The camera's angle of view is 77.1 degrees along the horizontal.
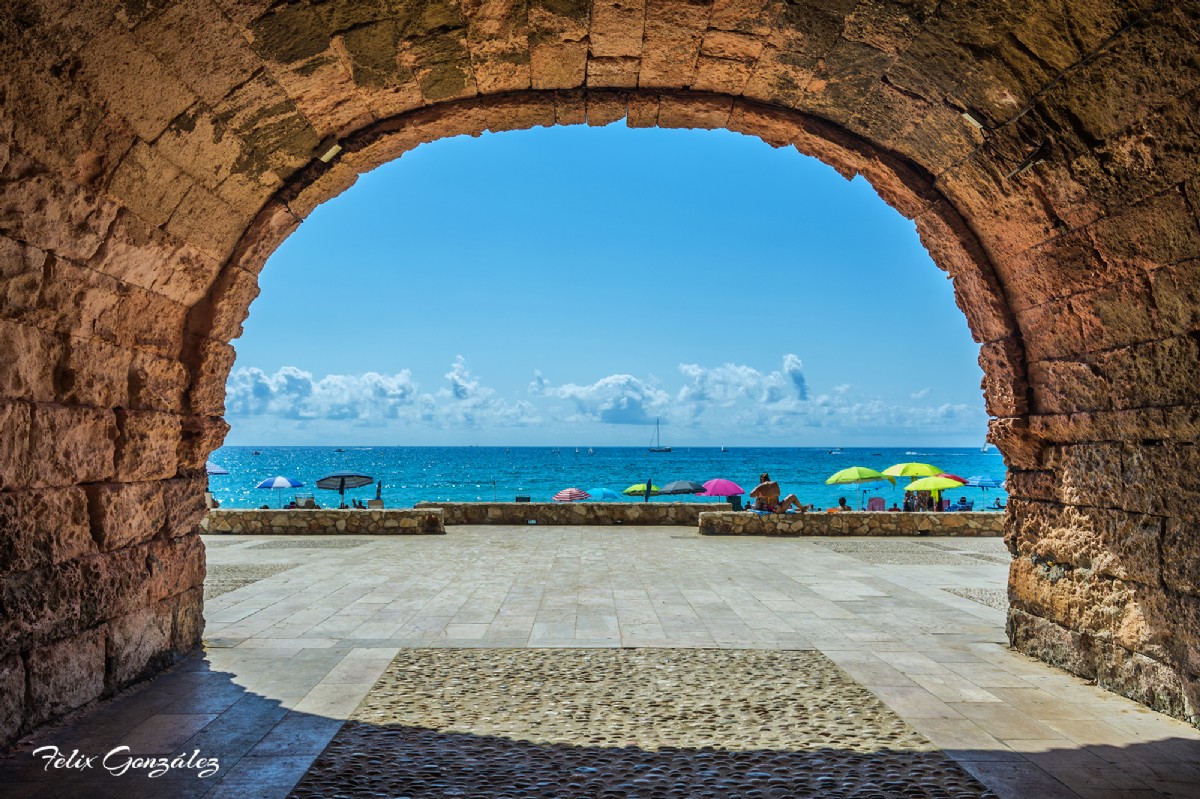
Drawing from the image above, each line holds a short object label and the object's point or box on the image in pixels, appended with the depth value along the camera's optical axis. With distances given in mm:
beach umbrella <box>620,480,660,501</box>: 22172
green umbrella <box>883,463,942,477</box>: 17922
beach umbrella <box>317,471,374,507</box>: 19550
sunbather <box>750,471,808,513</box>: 14836
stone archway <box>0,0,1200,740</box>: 3838
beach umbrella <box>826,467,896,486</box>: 19922
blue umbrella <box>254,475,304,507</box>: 22075
